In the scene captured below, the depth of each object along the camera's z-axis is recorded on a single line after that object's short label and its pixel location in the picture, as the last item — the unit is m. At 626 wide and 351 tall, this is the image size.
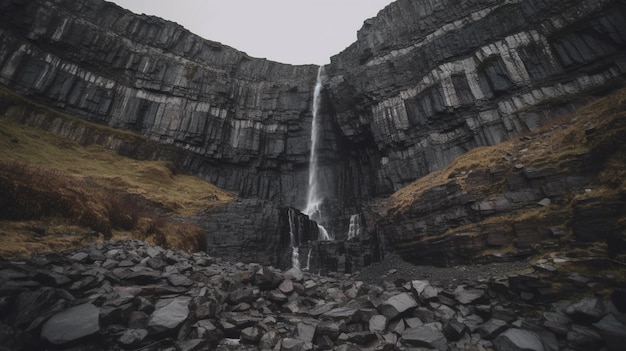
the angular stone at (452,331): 7.08
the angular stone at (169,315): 5.75
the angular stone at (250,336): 6.40
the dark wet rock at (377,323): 7.30
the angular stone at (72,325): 4.74
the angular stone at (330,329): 6.91
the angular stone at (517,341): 6.38
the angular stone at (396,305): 7.82
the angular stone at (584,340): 6.32
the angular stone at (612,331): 6.04
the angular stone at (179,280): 8.05
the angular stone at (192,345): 5.51
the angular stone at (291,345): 6.13
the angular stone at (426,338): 6.62
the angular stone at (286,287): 9.23
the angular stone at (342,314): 7.57
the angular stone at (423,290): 8.91
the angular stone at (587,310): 6.86
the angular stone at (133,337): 5.18
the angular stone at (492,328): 7.08
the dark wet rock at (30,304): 4.89
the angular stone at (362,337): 6.62
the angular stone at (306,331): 6.71
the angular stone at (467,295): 8.83
